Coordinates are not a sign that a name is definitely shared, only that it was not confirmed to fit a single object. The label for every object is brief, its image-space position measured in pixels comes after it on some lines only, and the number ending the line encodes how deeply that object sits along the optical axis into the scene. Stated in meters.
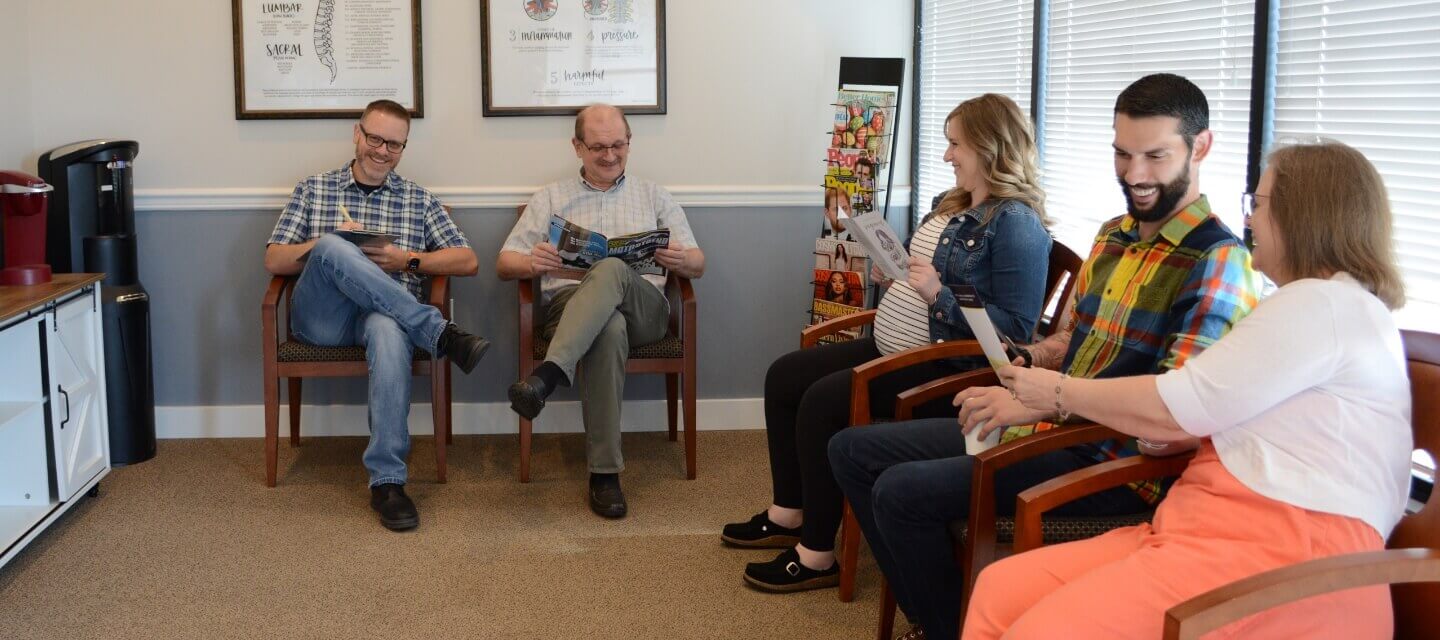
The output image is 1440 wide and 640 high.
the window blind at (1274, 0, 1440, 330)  2.08
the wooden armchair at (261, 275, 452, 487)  3.91
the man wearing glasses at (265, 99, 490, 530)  3.81
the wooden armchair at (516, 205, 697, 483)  3.98
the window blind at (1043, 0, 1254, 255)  2.62
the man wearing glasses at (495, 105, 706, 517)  3.76
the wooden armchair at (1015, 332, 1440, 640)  1.59
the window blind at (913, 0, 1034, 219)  3.77
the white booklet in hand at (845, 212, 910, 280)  2.89
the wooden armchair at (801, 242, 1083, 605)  2.78
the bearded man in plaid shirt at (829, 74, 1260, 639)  2.13
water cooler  4.07
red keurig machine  3.70
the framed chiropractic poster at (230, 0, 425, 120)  4.45
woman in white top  1.73
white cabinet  3.38
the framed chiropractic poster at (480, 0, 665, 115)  4.52
